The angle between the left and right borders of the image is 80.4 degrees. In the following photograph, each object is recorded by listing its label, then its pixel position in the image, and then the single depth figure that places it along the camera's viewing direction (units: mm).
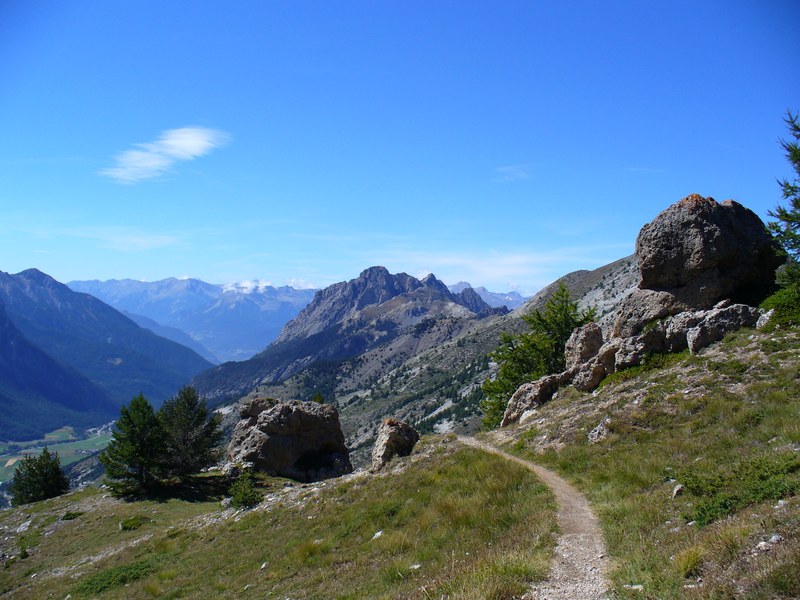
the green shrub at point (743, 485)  10312
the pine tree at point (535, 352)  45750
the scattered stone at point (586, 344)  33594
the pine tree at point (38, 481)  58656
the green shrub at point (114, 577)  21841
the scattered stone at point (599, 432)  20295
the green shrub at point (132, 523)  33750
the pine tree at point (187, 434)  46500
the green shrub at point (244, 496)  27534
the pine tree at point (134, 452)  43594
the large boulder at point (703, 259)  29391
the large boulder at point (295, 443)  47000
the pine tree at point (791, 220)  22891
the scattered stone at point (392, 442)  27891
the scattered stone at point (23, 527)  39000
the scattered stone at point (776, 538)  7920
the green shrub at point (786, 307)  24266
